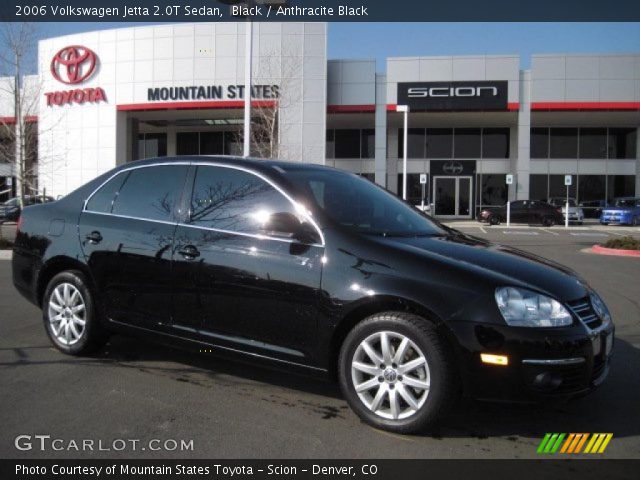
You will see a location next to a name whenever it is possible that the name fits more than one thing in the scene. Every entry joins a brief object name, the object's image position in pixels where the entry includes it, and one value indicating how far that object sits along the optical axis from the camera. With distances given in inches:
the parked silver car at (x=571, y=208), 1240.8
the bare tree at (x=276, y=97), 1029.2
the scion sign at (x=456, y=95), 1199.6
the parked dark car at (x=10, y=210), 1004.3
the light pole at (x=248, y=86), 561.6
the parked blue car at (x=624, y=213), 1203.9
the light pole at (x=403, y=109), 1055.6
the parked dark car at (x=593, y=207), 1352.1
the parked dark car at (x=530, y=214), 1199.6
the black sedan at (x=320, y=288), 129.9
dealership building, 1167.0
